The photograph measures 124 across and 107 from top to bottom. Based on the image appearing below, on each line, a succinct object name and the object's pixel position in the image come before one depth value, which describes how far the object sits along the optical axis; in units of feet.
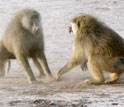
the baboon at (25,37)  50.80
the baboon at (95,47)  47.47
